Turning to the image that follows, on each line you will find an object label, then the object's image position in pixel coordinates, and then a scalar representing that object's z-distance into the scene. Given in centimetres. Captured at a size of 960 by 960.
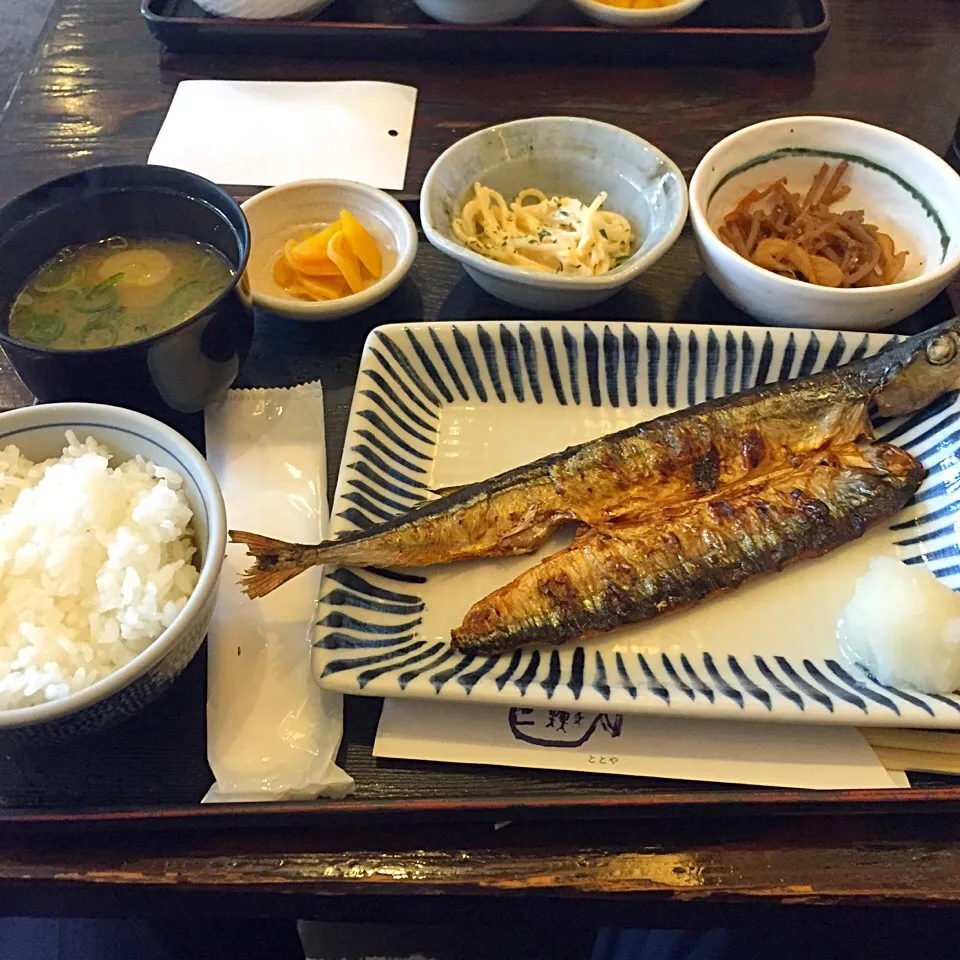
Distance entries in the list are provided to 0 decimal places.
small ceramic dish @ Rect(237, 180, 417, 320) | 54
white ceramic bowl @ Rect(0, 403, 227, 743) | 36
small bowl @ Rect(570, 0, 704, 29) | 67
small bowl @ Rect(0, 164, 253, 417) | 44
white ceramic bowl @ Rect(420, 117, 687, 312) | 51
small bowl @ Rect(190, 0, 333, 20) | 68
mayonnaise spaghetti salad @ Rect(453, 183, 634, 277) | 54
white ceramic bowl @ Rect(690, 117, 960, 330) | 50
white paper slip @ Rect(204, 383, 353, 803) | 40
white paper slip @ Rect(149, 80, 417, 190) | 63
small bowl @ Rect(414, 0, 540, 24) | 67
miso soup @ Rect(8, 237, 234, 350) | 47
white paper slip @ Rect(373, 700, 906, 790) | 40
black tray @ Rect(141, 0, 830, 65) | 67
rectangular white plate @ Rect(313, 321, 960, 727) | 41
